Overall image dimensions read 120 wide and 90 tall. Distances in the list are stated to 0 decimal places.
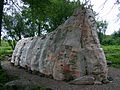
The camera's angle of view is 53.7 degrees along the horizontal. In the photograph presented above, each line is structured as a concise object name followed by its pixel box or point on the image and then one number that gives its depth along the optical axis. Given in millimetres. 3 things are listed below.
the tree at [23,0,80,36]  7307
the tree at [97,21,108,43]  21421
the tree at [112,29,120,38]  21718
